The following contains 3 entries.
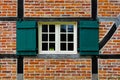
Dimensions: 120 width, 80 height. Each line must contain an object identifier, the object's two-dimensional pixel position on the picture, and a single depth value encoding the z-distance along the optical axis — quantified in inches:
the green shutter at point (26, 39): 386.9
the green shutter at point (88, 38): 388.2
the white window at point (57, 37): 394.0
